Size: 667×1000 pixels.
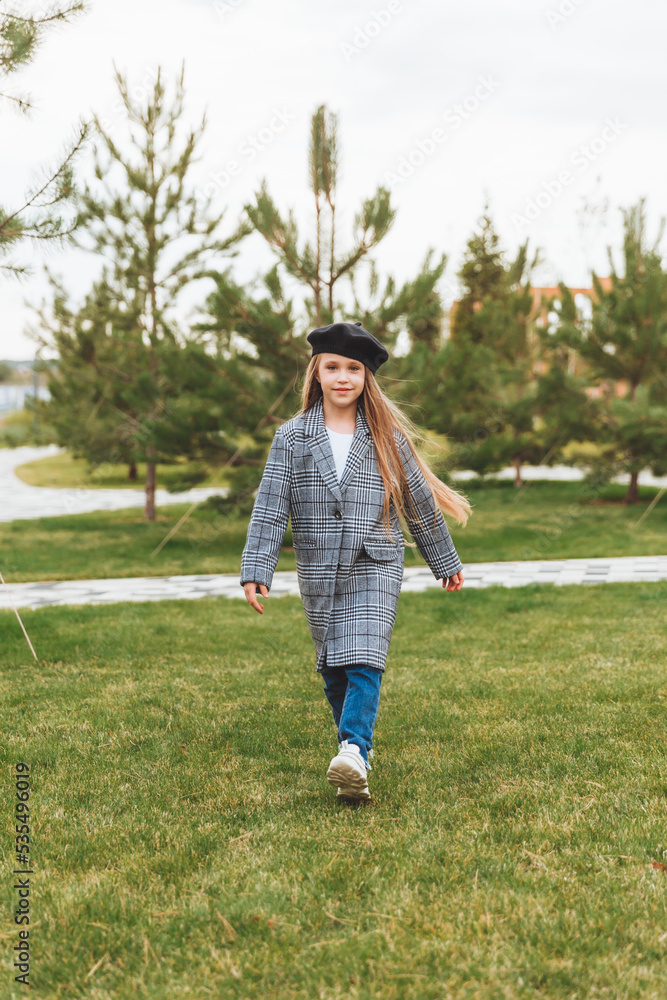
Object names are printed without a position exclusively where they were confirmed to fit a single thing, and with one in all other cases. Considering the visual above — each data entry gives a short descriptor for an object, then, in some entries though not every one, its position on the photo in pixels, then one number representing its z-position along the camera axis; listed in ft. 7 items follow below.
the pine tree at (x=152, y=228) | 39.24
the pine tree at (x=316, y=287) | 30.35
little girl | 10.32
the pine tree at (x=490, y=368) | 33.96
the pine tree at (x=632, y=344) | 42.60
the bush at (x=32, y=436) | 57.08
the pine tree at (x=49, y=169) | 16.42
